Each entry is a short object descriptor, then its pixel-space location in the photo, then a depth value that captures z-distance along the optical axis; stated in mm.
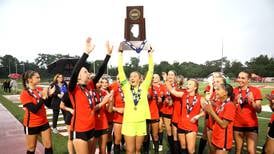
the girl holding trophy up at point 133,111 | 4988
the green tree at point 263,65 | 72750
